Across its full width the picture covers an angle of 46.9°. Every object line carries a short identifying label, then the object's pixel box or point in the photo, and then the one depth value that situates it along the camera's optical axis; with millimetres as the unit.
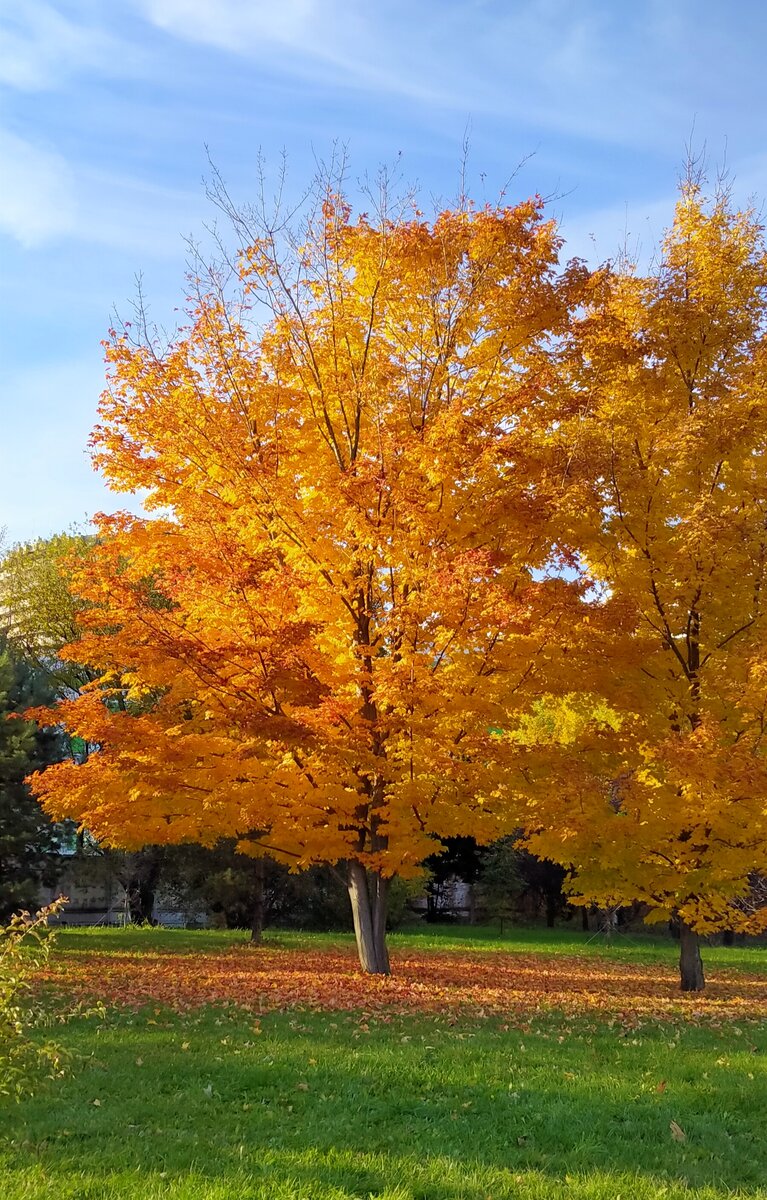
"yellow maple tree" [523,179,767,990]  10953
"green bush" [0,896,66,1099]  5148
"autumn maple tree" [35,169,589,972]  10234
